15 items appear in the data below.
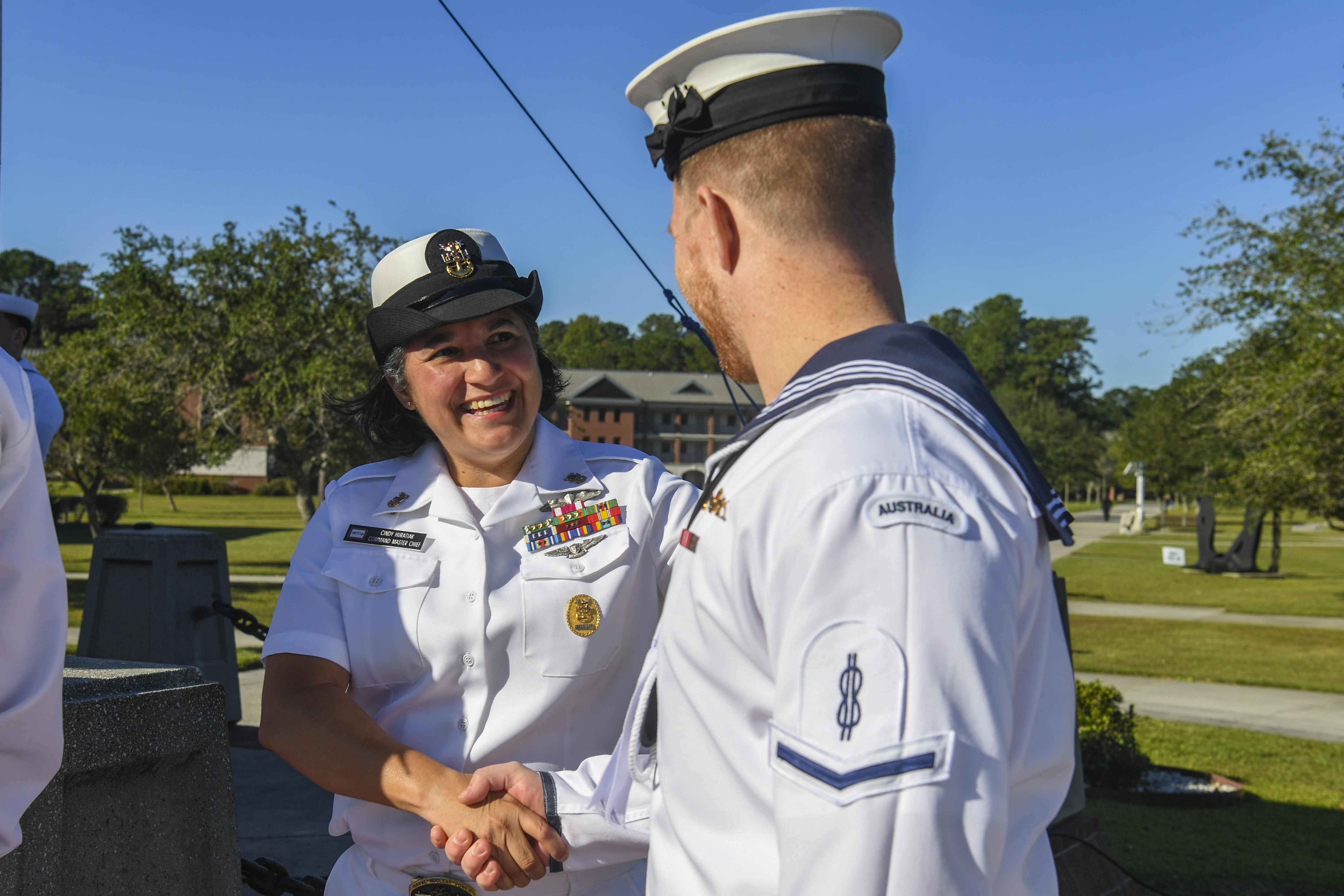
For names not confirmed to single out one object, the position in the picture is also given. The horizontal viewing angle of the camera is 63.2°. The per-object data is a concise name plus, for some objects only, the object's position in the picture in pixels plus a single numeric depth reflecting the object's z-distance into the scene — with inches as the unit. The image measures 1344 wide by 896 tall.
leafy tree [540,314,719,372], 4704.7
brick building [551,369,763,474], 2906.0
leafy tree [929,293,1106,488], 5073.8
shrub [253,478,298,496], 2576.3
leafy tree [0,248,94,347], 2982.3
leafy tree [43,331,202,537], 825.5
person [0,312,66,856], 65.5
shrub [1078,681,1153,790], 269.9
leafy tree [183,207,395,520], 820.0
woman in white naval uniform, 90.6
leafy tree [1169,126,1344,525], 639.1
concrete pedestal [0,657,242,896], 92.1
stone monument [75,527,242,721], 256.7
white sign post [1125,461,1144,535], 2134.6
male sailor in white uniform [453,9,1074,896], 41.1
